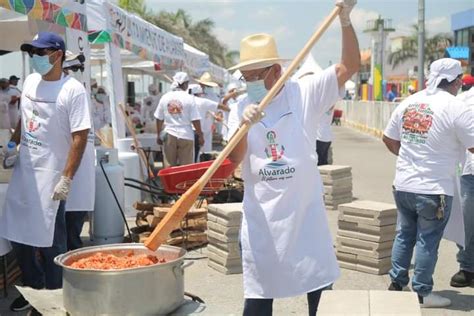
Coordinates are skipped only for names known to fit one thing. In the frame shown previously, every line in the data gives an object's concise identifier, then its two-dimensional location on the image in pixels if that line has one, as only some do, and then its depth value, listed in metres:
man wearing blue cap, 4.83
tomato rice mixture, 3.84
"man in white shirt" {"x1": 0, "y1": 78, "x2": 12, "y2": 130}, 12.02
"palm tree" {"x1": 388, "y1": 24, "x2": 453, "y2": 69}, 68.56
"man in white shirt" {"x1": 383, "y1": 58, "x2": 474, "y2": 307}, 5.05
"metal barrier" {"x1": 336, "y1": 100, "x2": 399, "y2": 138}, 26.08
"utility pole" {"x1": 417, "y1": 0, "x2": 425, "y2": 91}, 21.28
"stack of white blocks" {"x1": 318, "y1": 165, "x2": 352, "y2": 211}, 9.88
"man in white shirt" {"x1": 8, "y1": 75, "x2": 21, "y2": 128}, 13.12
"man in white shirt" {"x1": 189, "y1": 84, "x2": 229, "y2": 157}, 11.65
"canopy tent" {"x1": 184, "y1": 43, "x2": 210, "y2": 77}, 18.56
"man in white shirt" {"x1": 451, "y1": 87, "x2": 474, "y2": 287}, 5.94
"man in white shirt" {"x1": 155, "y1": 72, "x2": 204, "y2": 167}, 11.06
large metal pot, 3.61
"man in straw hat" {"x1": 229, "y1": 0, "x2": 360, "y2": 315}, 3.47
